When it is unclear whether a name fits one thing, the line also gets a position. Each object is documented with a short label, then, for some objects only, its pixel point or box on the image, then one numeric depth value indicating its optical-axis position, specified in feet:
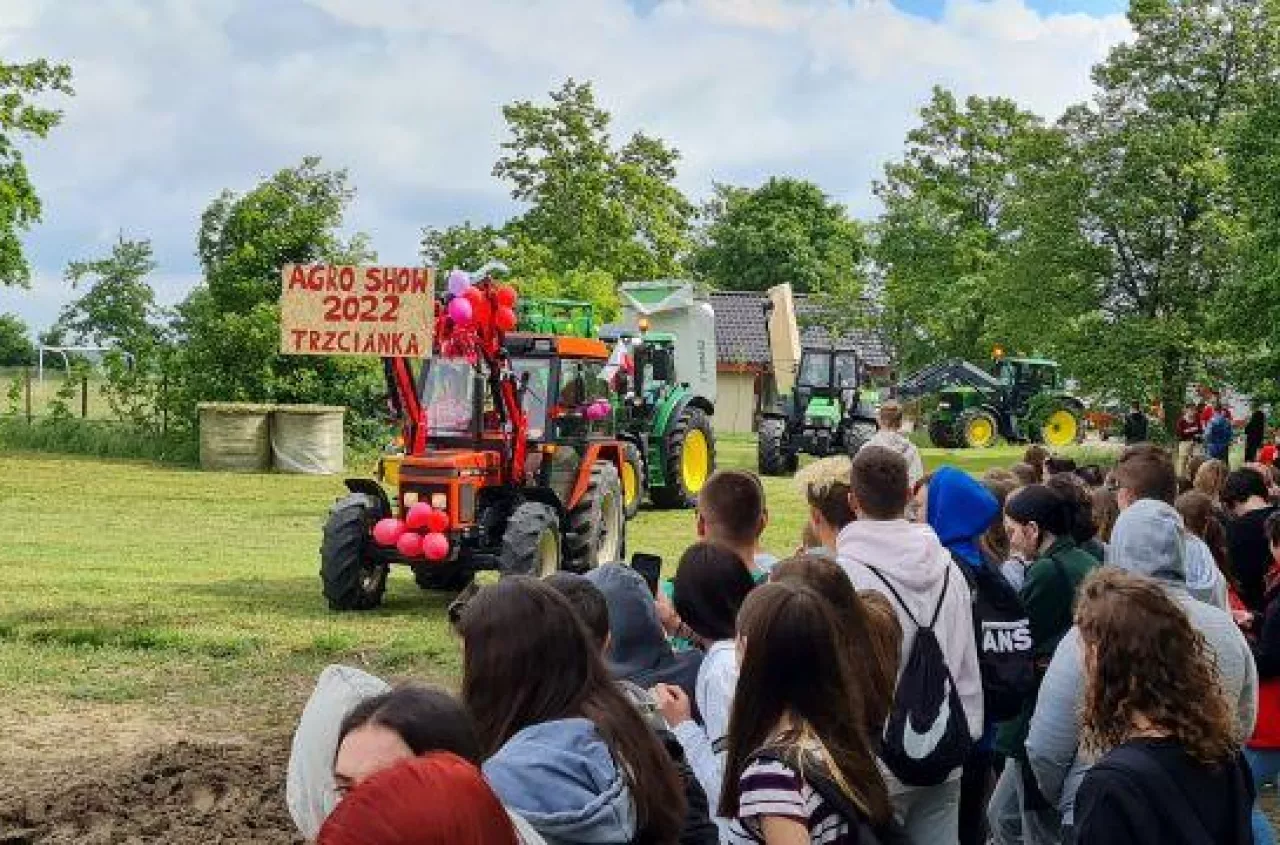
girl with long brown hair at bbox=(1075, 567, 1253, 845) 9.43
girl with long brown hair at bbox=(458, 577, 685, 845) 9.16
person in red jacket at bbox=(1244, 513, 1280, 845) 18.22
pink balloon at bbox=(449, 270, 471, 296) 37.70
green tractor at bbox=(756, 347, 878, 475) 90.79
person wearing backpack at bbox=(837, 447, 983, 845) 13.74
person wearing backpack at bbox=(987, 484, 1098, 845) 15.19
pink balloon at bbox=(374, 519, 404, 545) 37.88
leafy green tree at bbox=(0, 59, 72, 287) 89.81
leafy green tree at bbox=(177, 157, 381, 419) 94.99
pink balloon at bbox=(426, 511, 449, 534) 37.73
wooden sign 36.11
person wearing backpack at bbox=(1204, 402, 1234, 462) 74.33
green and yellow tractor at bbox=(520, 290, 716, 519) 65.46
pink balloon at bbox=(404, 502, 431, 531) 37.70
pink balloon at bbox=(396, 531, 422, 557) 37.47
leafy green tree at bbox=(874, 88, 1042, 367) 150.82
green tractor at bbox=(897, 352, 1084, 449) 125.29
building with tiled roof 186.29
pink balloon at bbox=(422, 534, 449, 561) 37.29
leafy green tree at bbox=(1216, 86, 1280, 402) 60.59
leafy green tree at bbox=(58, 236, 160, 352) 241.14
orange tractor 38.06
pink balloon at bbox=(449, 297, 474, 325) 37.73
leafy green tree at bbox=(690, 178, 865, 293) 236.63
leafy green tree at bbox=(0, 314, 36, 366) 232.94
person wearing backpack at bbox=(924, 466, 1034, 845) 15.64
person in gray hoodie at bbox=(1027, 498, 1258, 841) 13.39
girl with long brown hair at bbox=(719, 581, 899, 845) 10.12
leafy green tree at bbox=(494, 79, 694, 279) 143.54
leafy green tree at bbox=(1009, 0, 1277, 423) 82.02
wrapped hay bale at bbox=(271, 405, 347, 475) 88.74
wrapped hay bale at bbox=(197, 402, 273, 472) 89.40
